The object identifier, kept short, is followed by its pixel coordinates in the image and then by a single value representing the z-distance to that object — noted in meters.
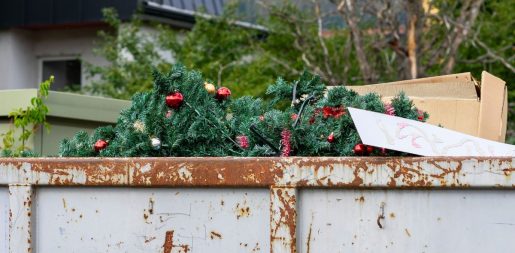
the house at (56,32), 13.38
